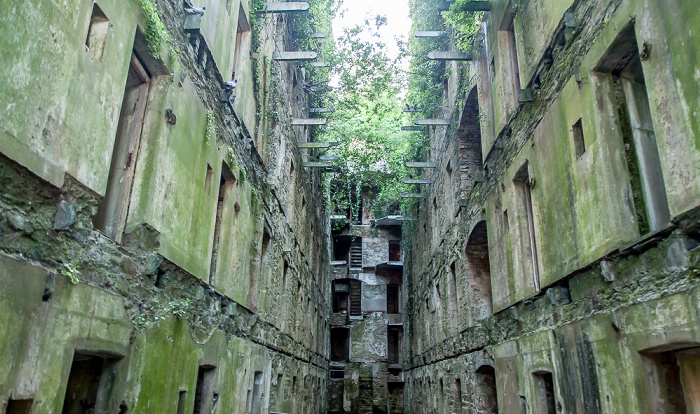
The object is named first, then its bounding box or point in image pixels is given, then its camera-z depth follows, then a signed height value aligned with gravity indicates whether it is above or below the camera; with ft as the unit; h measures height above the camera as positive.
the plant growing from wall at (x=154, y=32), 15.84 +10.86
